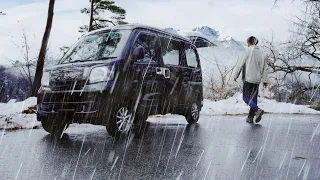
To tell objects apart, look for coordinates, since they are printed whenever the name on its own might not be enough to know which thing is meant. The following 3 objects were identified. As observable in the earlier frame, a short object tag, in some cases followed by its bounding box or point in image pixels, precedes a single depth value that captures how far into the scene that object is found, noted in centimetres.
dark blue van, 570
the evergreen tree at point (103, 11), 2494
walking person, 859
